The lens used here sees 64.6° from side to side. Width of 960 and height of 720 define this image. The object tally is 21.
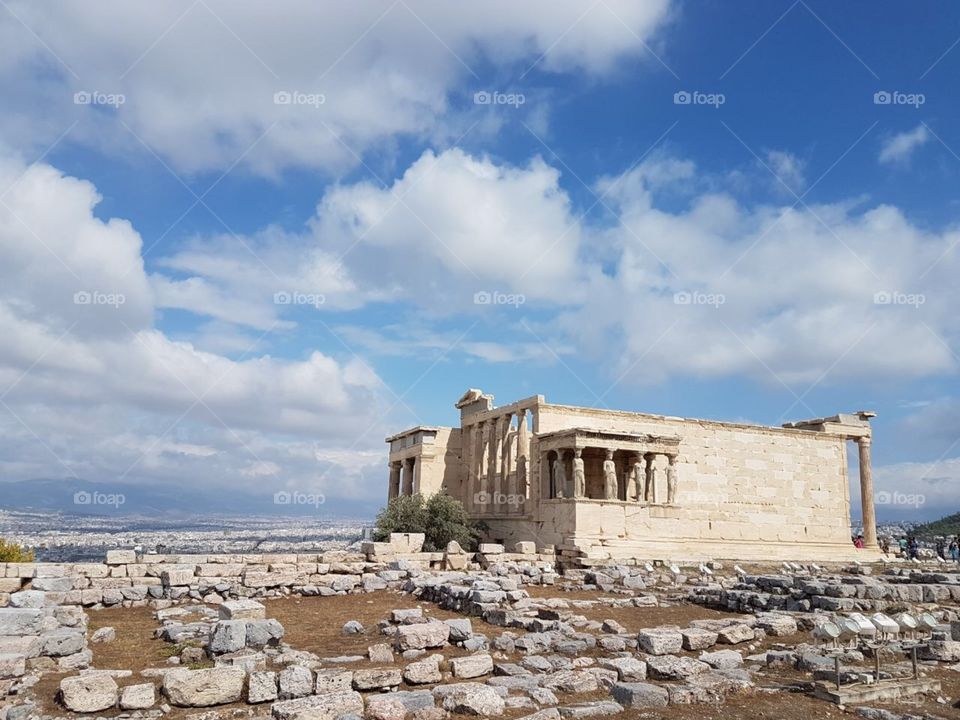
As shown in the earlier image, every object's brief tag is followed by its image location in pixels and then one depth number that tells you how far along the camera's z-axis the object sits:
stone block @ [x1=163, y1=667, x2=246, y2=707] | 7.89
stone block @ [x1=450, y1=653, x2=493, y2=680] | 9.27
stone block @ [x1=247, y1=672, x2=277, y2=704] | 8.00
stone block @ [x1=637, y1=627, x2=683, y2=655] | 10.92
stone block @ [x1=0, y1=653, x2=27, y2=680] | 8.41
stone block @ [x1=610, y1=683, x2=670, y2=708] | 8.23
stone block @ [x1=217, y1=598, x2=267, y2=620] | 11.89
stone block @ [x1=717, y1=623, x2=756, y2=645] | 11.95
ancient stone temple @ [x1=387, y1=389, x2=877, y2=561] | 26.84
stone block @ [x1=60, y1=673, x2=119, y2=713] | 7.65
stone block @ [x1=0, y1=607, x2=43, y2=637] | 10.59
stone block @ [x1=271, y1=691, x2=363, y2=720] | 7.27
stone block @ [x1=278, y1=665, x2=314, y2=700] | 8.09
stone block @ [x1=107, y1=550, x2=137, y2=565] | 17.80
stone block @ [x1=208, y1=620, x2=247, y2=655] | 10.23
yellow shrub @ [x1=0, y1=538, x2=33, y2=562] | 21.48
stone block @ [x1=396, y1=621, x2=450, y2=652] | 10.67
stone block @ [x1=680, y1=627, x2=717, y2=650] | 11.21
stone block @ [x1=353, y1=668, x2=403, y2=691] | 8.53
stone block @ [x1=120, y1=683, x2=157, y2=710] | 7.78
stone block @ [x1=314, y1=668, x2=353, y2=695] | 8.20
